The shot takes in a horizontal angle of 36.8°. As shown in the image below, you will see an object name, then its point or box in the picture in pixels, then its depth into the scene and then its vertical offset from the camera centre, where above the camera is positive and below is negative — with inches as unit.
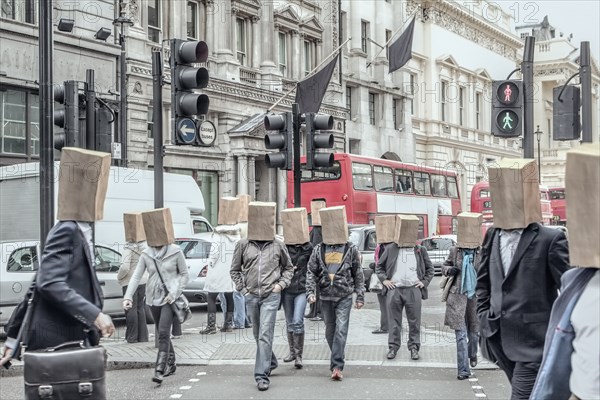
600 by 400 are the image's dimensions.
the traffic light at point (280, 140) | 524.7 +41.2
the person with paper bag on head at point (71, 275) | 206.2 -14.7
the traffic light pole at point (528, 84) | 432.1 +60.9
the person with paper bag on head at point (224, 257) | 543.5 -28.0
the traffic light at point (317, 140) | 537.3 +42.1
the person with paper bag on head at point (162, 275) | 372.8 -27.0
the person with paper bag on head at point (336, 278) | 371.2 -28.7
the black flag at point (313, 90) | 825.5 +114.7
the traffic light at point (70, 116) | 405.1 +43.6
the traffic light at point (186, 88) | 403.5 +55.8
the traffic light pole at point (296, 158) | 534.3 +31.5
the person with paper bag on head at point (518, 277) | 222.8 -17.4
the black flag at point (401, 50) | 1289.4 +230.3
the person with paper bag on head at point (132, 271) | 479.5 -33.1
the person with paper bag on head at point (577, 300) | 147.3 -15.5
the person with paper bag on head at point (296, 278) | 398.6 -29.8
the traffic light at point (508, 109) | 439.2 +48.8
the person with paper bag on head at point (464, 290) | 372.8 -34.5
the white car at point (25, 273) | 507.2 -35.6
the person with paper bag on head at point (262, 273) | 358.3 -25.3
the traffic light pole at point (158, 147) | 420.2 +30.2
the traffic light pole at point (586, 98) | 477.4 +58.5
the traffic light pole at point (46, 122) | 381.7 +38.6
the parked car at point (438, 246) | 1058.7 -44.0
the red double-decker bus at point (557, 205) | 1931.2 +7.2
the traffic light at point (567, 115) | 460.4 +48.0
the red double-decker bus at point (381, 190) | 1044.5 +24.3
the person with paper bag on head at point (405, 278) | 428.1 -33.9
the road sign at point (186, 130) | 404.2 +36.6
